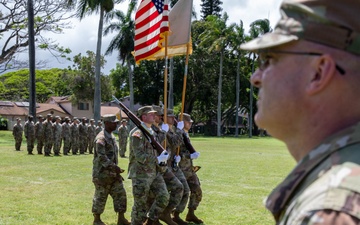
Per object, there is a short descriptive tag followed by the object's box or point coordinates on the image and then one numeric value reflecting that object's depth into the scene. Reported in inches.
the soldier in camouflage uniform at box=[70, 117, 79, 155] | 861.8
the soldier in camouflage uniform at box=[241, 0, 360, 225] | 43.6
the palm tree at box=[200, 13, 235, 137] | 1845.5
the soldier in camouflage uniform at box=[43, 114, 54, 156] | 814.6
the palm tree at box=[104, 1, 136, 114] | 1585.5
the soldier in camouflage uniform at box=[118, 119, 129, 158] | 812.6
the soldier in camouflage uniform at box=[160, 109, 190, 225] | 298.2
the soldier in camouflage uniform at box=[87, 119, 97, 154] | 910.7
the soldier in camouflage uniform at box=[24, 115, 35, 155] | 831.1
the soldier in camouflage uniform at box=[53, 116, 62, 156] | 826.6
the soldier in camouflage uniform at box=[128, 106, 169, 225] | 270.4
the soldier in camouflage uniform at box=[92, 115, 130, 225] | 292.8
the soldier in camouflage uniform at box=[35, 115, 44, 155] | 826.2
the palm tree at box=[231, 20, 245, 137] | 1882.4
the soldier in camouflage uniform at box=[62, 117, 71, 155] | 860.0
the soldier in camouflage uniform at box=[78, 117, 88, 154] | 887.3
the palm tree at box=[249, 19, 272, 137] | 1899.6
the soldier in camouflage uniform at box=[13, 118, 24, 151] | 900.6
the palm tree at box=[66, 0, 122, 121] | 1263.5
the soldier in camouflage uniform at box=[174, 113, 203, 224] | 321.1
